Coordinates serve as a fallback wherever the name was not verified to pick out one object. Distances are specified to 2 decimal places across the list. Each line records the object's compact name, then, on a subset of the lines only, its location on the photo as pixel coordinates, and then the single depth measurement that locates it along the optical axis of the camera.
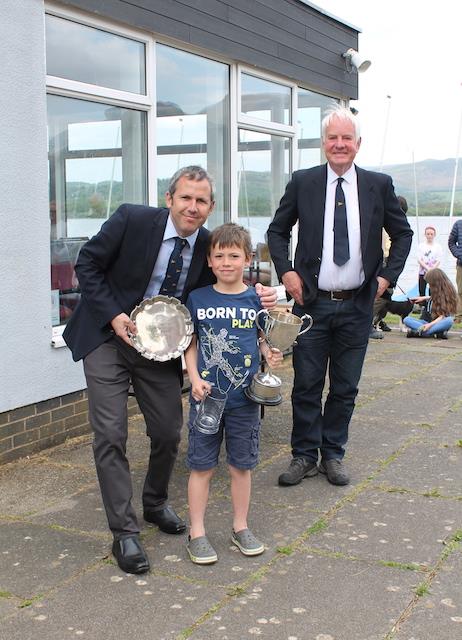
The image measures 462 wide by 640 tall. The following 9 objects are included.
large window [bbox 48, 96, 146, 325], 6.09
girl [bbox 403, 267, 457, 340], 11.18
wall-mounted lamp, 10.22
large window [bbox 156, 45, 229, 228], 7.23
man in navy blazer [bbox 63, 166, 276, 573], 3.86
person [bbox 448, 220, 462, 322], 12.84
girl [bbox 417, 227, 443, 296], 13.44
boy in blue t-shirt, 3.94
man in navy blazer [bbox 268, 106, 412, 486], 4.88
